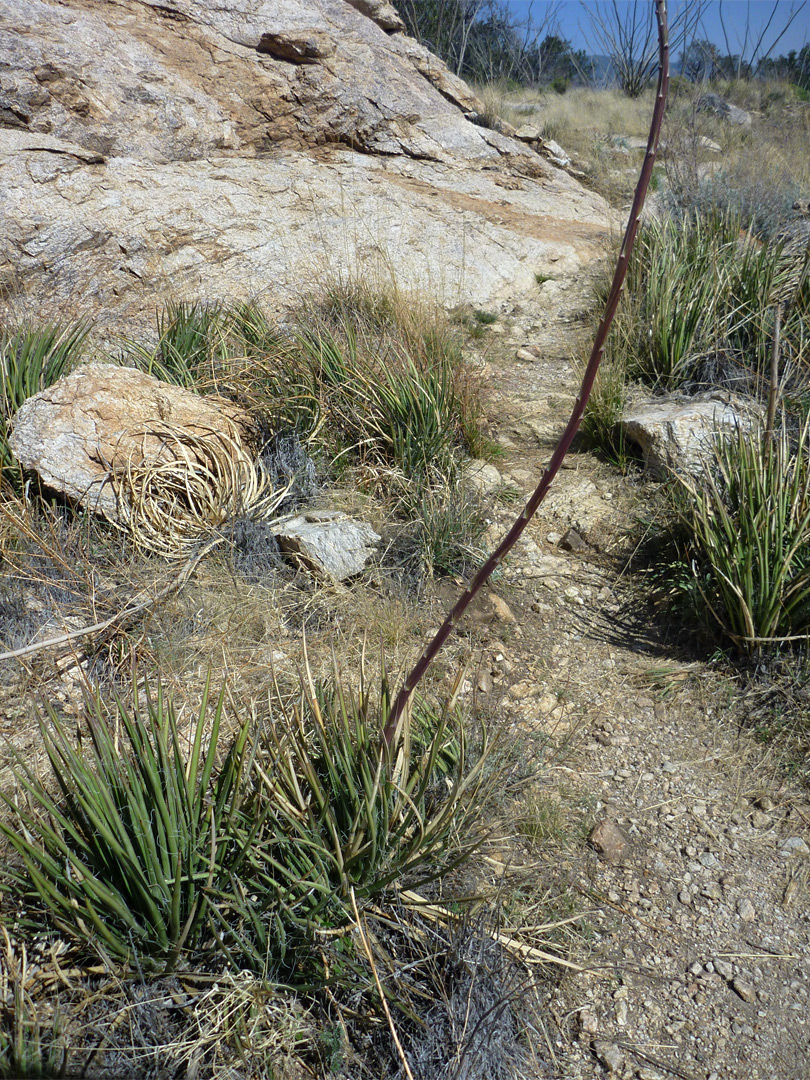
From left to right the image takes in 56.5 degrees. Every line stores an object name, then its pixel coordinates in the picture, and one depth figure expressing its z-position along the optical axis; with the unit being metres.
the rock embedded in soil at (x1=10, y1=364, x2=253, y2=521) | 3.32
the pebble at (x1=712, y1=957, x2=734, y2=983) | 1.88
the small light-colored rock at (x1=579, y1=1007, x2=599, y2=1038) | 1.75
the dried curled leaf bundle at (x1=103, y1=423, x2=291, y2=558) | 3.32
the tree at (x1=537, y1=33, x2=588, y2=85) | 17.97
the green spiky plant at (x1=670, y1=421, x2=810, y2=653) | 2.62
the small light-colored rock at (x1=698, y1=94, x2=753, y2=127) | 10.87
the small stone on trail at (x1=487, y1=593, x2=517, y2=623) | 3.09
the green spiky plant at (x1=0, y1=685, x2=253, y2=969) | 1.55
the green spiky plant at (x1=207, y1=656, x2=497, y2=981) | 1.65
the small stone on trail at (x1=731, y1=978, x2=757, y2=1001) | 1.83
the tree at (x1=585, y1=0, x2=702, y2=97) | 11.87
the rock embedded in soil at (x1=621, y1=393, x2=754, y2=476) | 3.49
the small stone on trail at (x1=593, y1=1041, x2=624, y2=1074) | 1.69
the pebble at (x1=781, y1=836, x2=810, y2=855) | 2.19
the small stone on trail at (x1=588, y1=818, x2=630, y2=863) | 2.16
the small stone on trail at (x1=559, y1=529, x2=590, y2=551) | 3.53
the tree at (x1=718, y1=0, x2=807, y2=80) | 8.13
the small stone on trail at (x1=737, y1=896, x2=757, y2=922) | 2.02
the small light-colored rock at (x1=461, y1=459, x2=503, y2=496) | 3.70
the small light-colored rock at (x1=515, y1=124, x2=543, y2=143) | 8.34
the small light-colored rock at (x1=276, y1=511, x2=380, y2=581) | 3.14
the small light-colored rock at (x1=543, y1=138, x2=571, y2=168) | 8.45
